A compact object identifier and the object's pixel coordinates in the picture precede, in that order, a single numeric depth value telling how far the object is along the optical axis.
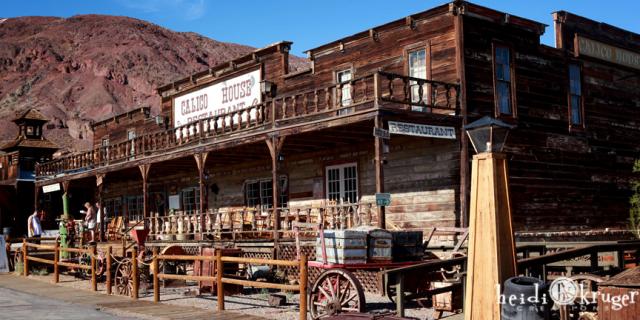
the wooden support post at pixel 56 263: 18.44
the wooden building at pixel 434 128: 17.31
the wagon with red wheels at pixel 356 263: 10.42
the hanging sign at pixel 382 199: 14.45
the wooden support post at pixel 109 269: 15.61
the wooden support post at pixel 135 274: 14.44
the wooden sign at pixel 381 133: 15.01
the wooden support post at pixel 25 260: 20.78
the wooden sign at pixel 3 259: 22.72
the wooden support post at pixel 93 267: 16.41
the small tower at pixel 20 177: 40.34
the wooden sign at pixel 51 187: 31.31
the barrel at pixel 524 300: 6.66
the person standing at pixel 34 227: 25.41
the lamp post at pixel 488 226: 6.84
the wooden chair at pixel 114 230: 29.16
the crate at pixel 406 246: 12.00
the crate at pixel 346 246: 11.27
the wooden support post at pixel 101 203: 27.75
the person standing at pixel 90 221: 24.62
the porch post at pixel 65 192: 26.67
